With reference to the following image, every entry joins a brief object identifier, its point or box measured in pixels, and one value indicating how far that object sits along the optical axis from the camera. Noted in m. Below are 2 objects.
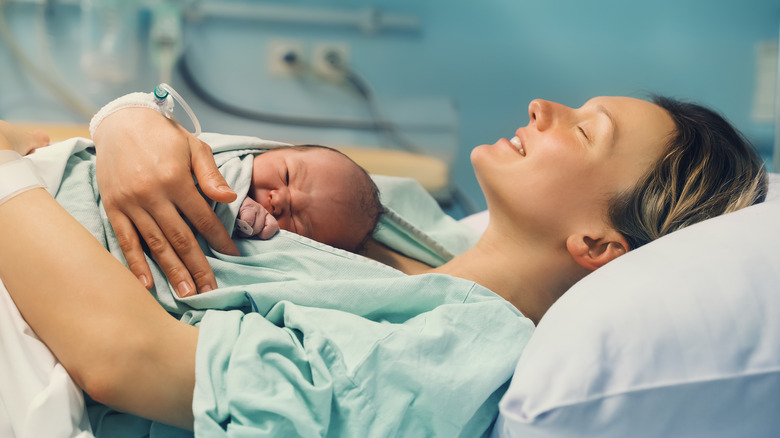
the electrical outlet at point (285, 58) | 2.18
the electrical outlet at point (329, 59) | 2.18
